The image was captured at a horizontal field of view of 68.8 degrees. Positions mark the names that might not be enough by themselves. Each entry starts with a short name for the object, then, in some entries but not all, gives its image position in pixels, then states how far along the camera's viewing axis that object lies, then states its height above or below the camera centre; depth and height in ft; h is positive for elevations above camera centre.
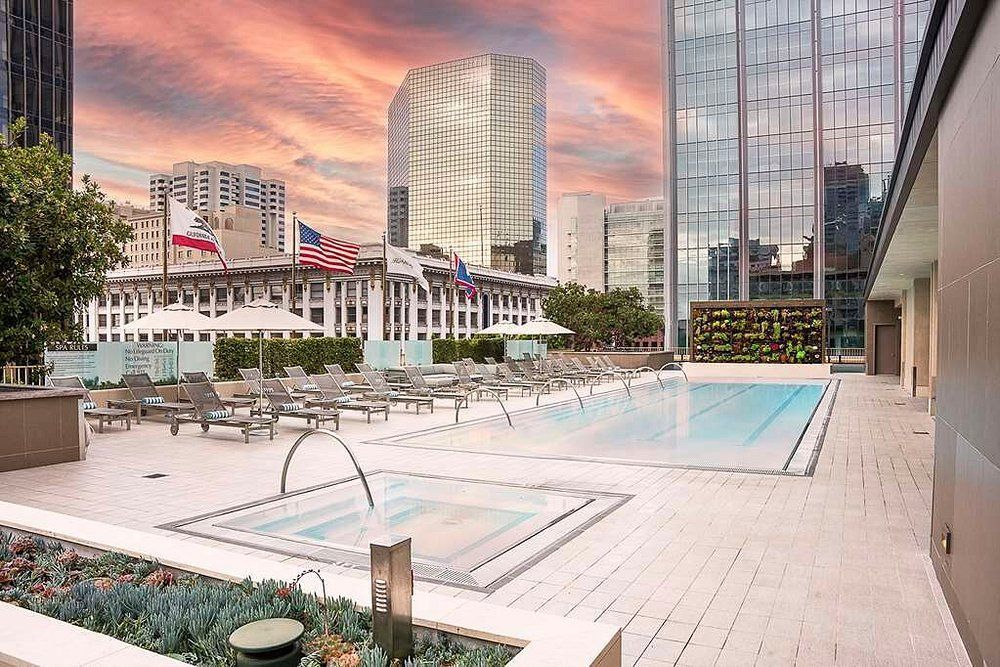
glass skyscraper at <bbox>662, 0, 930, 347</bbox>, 158.61 +42.36
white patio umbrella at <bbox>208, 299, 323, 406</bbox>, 46.96 +0.70
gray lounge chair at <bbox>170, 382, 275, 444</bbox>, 37.65 -4.54
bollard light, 10.28 -3.80
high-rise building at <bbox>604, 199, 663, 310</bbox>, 357.20 +41.21
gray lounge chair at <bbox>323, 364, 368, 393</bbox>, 55.85 -3.73
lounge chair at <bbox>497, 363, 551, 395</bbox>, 68.49 -4.73
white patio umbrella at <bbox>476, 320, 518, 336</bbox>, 80.89 +0.23
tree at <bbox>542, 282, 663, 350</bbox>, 142.20 +3.51
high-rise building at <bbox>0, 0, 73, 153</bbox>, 113.19 +42.58
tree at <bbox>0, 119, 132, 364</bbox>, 31.68 +3.47
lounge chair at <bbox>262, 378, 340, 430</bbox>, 40.50 -4.48
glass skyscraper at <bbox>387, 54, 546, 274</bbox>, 392.27 +94.44
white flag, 73.52 +6.91
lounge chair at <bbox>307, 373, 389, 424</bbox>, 46.01 -4.44
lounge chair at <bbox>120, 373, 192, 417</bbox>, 43.68 -4.11
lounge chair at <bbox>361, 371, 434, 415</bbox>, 51.93 -4.60
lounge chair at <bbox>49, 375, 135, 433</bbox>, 40.01 -4.50
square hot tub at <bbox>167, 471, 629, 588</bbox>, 17.85 -5.56
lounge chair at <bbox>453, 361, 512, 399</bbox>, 62.23 -4.51
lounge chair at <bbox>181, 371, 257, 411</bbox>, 47.03 -4.42
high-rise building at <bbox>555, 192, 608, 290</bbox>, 451.94 +59.82
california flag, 57.21 +8.11
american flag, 65.46 +7.37
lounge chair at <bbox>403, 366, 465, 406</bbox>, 53.36 -4.54
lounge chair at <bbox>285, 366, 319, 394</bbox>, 54.19 -3.47
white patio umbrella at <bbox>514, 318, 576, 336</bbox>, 83.05 +0.34
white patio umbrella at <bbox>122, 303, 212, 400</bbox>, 50.24 +0.72
